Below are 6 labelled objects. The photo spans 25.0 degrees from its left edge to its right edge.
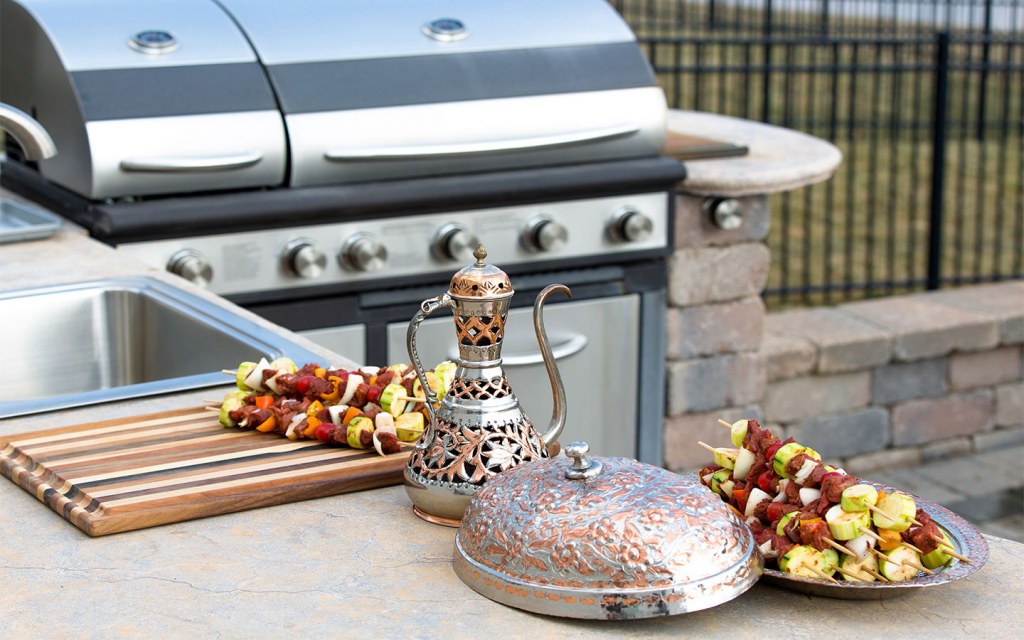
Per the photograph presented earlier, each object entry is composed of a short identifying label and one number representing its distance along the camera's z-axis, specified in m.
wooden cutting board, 2.35
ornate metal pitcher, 2.31
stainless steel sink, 3.11
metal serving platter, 2.13
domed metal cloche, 2.09
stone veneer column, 4.74
